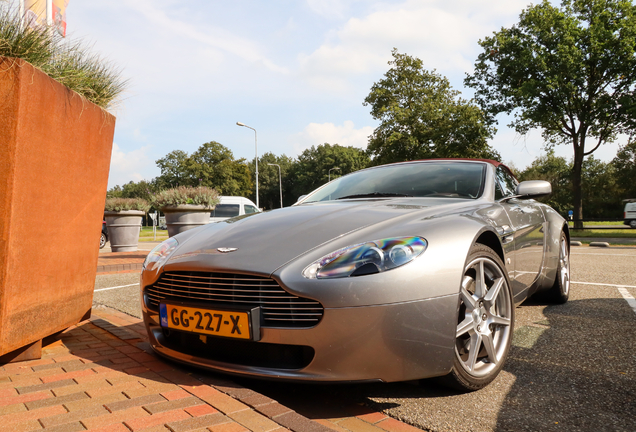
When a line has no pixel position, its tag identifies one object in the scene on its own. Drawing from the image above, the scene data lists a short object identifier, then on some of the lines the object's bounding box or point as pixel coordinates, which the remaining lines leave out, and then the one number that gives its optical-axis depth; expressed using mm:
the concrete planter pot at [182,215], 8594
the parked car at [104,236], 17416
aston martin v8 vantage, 1961
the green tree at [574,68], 20125
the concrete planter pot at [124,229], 10836
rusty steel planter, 2176
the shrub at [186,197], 8672
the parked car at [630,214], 28583
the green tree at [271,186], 79062
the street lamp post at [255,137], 36281
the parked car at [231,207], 16156
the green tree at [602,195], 56812
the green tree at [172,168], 69188
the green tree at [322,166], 74562
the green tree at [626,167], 48594
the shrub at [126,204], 10703
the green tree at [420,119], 25062
